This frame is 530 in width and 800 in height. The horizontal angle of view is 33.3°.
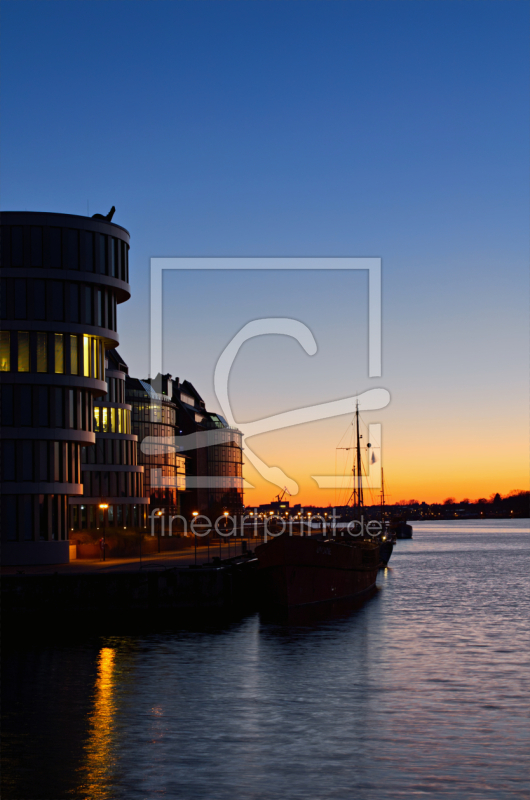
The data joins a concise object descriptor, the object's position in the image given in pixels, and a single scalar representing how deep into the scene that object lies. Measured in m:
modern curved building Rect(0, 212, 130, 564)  55.75
